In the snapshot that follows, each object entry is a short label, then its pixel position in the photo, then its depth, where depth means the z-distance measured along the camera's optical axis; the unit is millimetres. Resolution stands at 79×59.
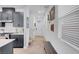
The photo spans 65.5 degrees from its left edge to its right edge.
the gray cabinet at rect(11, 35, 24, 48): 3243
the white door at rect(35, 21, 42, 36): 7954
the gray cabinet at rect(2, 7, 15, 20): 3134
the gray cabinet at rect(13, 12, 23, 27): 3489
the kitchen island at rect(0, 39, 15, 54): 1390
